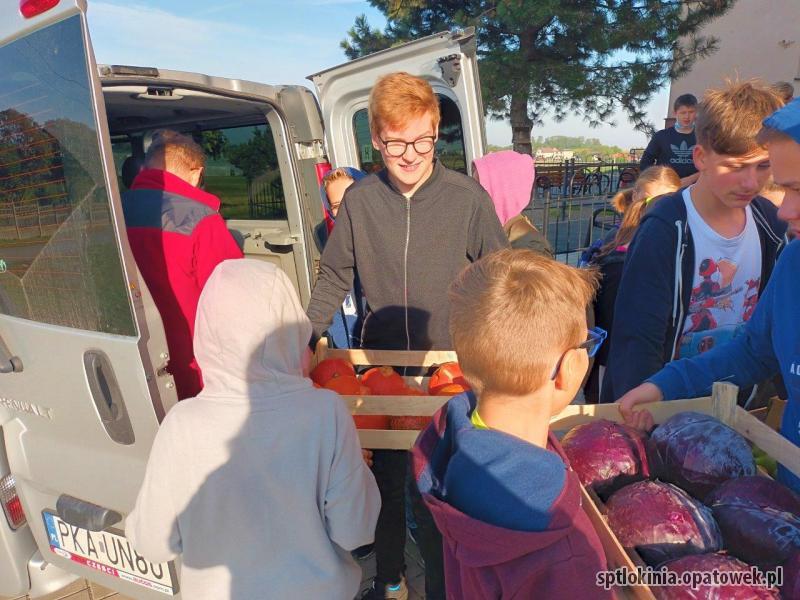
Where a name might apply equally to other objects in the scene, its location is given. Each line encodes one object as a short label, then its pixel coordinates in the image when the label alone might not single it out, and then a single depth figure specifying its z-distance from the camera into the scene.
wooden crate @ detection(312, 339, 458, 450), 1.96
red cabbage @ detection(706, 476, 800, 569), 1.19
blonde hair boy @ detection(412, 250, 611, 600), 1.09
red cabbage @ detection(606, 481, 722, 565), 1.24
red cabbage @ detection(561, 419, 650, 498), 1.46
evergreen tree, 12.51
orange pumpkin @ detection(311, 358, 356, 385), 2.24
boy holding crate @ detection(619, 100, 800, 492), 1.41
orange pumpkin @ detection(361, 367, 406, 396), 2.18
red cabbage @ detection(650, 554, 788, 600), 1.09
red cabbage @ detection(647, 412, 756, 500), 1.42
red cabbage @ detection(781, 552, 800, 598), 1.11
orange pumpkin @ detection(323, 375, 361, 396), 2.12
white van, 1.82
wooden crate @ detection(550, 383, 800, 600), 1.21
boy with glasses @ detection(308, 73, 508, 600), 2.35
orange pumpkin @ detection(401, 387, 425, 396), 2.20
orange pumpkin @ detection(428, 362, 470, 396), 2.12
